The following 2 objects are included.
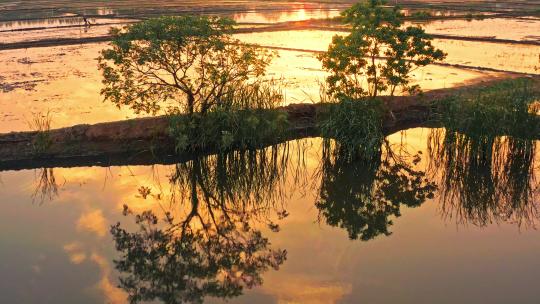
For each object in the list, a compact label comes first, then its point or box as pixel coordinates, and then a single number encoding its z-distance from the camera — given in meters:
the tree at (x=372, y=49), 11.48
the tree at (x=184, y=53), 10.66
